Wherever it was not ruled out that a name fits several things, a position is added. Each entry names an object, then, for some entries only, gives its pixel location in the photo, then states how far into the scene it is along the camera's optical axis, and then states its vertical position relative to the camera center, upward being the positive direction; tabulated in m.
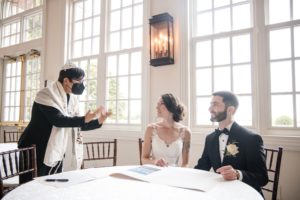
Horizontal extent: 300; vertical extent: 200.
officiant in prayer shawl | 1.75 -0.06
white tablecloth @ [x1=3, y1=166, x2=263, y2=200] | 1.03 -0.35
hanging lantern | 3.10 +0.94
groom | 1.49 -0.24
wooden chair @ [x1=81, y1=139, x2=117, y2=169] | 3.78 -0.58
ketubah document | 1.19 -0.34
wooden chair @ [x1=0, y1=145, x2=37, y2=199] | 1.63 -0.33
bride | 2.19 -0.22
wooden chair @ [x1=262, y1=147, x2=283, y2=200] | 1.72 -0.44
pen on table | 1.27 -0.34
